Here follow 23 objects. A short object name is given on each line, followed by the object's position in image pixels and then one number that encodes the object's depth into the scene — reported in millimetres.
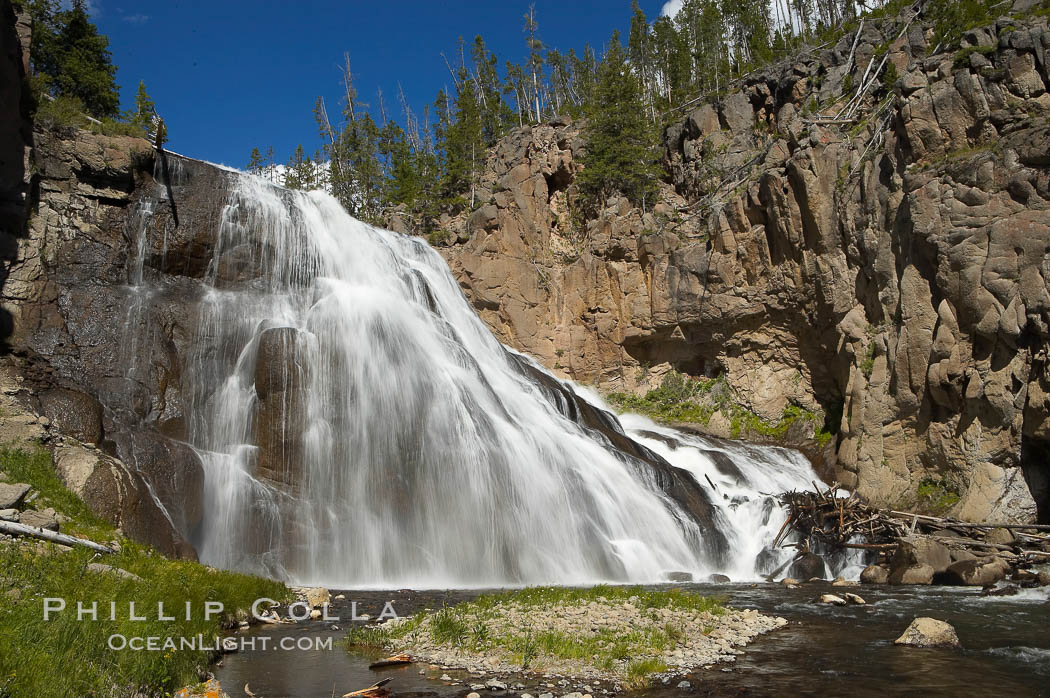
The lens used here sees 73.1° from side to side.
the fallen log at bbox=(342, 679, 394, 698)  7684
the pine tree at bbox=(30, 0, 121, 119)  35188
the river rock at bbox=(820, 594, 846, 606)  14274
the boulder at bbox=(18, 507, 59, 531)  10906
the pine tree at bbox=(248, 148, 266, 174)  64625
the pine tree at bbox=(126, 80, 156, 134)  38450
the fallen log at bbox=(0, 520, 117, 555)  10073
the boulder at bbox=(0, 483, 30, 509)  11165
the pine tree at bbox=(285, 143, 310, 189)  54969
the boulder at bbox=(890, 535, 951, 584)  17328
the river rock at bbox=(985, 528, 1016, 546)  18141
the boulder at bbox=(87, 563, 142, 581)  9870
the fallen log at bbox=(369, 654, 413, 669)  9251
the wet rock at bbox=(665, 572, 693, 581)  18516
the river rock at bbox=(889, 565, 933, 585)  17062
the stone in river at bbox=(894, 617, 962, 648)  10586
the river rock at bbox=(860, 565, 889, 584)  17797
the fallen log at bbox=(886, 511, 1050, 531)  18219
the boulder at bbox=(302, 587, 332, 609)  12961
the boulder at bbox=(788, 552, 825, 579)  19141
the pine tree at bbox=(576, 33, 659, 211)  38094
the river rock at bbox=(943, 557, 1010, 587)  16234
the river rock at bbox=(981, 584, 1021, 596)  14781
